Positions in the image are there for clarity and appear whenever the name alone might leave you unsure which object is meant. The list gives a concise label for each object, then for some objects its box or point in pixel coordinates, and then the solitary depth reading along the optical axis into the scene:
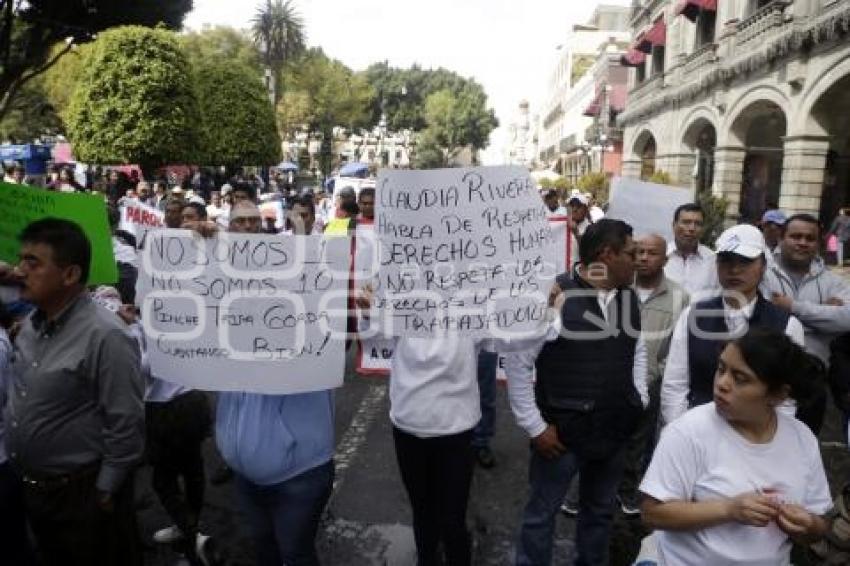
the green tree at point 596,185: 18.21
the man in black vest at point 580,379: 2.74
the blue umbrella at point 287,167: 37.35
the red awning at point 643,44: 24.66
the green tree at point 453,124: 68.25
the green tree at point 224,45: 44.31
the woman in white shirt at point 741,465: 1.81
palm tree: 48.06
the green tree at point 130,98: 17.50
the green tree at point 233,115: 26.12
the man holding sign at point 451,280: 2.60
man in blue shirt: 2.40
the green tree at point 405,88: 69.69
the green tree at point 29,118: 39.56
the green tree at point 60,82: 35.84
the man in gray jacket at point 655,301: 3.54
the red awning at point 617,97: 35.15
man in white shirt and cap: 2.73
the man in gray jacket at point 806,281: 3.51
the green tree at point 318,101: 48.41
